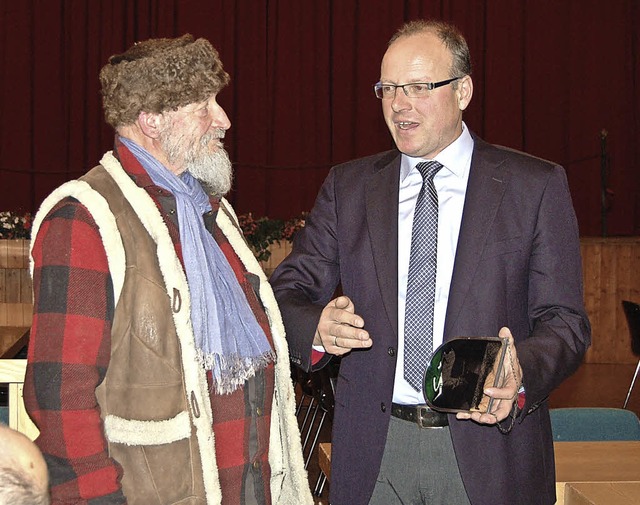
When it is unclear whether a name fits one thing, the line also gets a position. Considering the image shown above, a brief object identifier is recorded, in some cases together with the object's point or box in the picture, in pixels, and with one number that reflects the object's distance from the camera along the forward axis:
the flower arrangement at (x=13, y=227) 7.93
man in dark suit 2.17
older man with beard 1.85
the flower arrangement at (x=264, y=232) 7.89
